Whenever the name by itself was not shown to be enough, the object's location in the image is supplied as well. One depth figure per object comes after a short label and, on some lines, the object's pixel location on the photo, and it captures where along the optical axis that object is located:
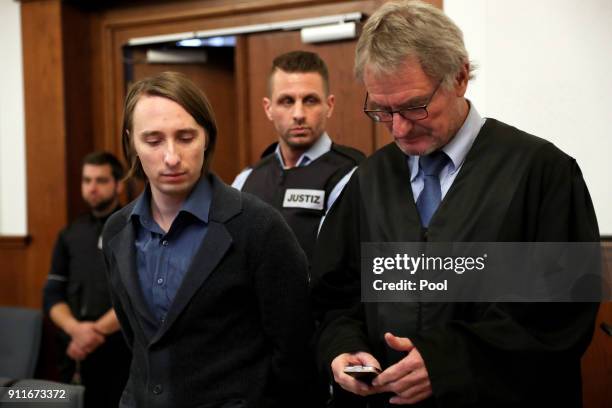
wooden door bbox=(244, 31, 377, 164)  3.63
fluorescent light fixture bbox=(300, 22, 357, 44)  3.55
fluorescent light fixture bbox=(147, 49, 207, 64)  4.24
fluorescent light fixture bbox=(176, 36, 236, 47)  4.05
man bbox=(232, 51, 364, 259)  2.47
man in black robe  1.33
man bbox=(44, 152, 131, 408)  3.43
